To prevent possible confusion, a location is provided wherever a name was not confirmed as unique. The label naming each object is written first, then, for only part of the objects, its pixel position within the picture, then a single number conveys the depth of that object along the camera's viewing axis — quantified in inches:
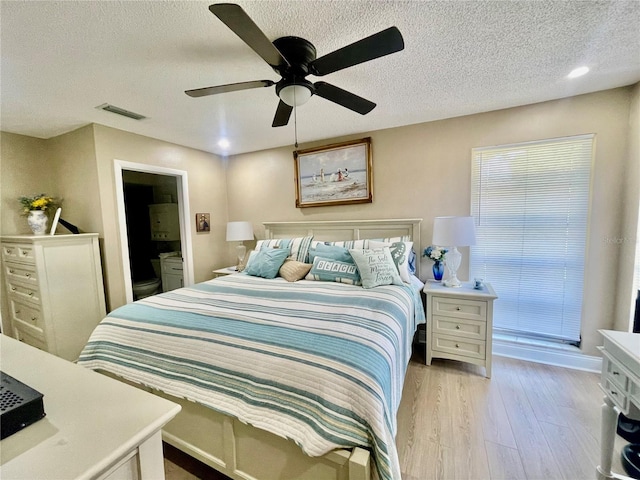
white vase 104.9
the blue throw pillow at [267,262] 110.6
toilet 150.9
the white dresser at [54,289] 97.9
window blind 94.3
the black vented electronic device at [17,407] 22.7
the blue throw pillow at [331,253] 104.0
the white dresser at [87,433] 20.5
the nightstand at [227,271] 137.7
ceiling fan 43.7
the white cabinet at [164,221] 179.5
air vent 91.9
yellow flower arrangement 106.0
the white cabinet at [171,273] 165.0
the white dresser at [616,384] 43.9
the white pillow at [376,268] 90.7
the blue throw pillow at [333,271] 96.8
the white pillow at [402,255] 97.8
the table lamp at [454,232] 93.4
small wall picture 146.1
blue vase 108.9
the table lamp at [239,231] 143.7
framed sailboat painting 125.5
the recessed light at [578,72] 74.2
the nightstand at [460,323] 89.6
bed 42.6
